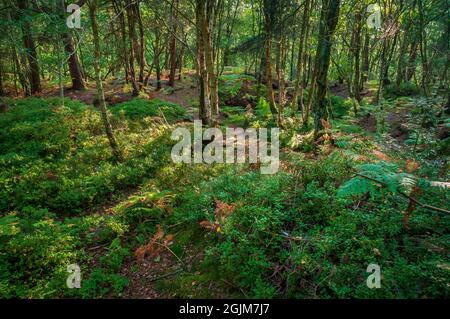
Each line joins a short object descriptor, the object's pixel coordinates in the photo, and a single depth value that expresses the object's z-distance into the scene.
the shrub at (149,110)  12.55
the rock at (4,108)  11.88
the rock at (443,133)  9.43
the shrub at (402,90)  17.17
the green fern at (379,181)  3.51
